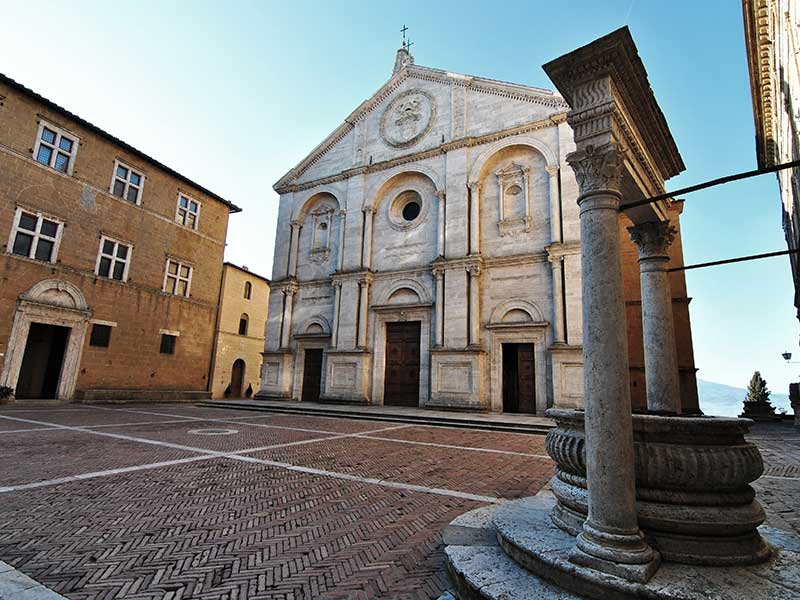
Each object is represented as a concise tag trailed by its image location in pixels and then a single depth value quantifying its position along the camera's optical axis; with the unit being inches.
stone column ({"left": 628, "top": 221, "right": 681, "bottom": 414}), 212.8
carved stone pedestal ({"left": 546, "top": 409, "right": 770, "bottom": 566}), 121.0
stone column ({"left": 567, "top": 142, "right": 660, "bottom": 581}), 115.6
